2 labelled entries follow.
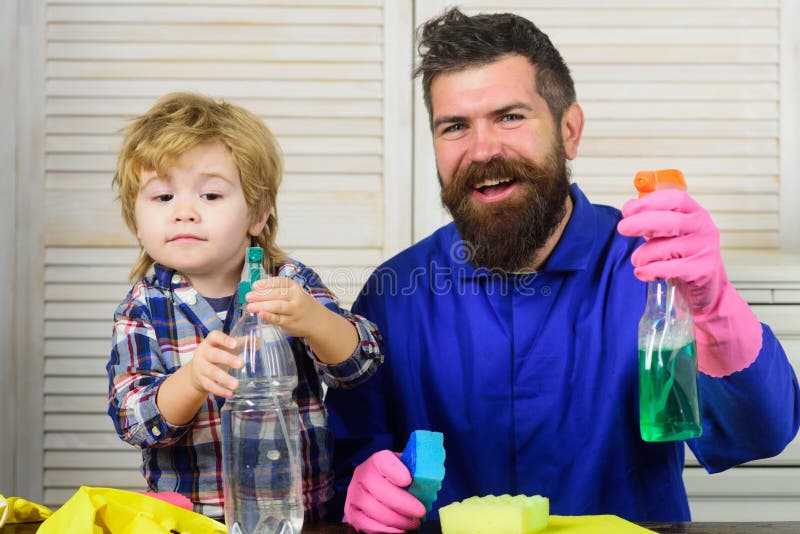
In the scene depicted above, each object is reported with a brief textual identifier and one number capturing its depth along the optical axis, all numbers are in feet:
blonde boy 4.11
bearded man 5.10
